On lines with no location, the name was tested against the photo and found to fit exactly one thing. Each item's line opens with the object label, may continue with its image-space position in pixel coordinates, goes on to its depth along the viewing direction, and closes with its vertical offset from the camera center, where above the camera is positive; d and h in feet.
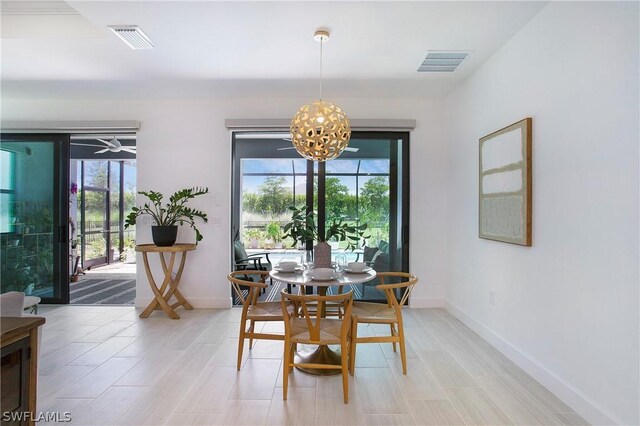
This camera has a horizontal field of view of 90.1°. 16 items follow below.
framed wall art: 8.16 +0.86
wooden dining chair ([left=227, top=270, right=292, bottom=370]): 8.14 -2.62
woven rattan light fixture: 8.25 +2.20
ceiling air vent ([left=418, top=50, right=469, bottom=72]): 9.78 +4.93
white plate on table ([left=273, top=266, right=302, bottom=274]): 8.58 -1.54
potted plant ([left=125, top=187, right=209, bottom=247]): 12.61 -0.06
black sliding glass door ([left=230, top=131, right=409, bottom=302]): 14.05 +1.78
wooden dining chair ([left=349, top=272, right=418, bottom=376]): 7.86 -2.65
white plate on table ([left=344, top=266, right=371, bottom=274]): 8.70 -1.57
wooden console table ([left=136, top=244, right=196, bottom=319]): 12.41 -2.71
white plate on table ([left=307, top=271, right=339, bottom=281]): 7.77 -1.57
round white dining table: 7.64 -1.66
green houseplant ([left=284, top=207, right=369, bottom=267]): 8.86 -0.56
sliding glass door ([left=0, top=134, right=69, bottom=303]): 14.16 -0.15
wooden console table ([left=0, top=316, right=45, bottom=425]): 4.09 -2.08
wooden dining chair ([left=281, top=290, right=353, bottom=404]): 6.78 -2.70
